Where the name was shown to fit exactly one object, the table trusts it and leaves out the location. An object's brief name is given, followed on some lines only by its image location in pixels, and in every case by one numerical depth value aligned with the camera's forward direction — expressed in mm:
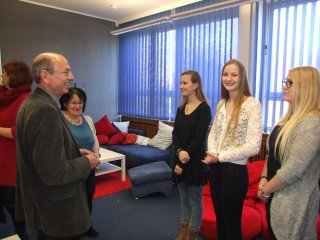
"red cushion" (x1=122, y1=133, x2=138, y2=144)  4820
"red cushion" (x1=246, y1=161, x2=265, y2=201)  2797
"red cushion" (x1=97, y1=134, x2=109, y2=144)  4828
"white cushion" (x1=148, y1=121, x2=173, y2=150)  4527
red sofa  2324
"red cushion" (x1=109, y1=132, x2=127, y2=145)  4824
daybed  4176
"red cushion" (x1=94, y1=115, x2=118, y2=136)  5059
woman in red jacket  1938
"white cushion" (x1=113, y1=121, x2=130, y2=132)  5277
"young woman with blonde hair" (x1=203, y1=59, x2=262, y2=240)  1671
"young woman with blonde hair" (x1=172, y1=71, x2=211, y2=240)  2018
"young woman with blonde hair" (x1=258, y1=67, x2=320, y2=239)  1302
